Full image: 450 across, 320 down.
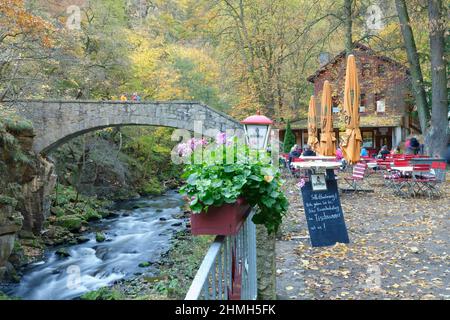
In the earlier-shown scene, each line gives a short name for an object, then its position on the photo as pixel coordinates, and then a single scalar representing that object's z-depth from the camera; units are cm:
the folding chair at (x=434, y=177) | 1012
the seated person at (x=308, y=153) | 1280
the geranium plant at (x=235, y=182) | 221
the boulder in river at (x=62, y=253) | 1179
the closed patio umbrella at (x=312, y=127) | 1334
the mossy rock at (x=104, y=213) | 1686
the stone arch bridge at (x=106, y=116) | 1512
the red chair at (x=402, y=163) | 1062
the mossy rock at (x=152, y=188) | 2234
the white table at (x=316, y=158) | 852
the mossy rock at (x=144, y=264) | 1073
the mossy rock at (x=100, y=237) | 1335
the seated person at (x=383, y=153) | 1707
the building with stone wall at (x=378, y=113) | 2373
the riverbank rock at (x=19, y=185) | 995
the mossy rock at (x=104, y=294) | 803
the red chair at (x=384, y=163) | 1220
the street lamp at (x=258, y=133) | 480
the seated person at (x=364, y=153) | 1775
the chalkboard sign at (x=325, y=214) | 591
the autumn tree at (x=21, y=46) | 991
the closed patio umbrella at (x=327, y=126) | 1055
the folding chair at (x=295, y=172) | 1402
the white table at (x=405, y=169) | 997
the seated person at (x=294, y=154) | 1538
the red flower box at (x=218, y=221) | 218
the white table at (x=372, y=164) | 1356
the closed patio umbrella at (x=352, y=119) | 861
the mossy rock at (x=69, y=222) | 1441
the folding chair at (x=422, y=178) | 980
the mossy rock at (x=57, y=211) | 1514
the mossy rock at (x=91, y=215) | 1598
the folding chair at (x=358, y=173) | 1099
